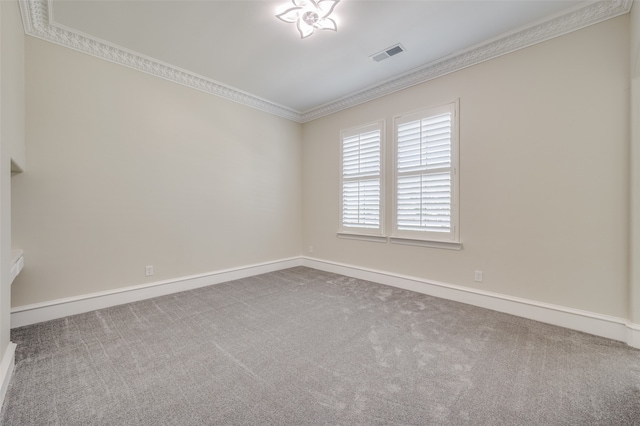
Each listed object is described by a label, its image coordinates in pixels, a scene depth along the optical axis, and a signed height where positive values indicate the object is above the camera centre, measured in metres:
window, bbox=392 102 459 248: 3.22 +0.43
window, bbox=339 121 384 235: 3.99 +0.48
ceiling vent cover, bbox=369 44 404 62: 2.97 +1.83
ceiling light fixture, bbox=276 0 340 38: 2.28 +1.76
